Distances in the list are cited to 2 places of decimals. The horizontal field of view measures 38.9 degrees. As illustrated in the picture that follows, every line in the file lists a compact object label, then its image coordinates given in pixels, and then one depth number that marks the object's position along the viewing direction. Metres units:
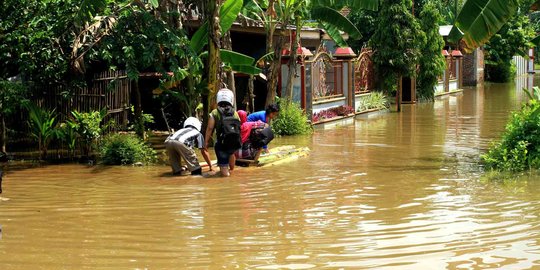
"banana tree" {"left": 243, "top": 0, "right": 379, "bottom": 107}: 17.89
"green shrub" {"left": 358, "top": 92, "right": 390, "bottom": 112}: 26.45
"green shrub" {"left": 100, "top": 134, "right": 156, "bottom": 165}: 13.52
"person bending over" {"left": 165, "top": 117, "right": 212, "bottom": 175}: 12.01
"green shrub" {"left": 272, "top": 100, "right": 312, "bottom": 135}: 18.91
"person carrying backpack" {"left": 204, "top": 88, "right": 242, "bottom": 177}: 11.80
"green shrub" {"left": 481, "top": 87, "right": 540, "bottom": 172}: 11.98
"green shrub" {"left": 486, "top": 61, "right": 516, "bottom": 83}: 52.16
